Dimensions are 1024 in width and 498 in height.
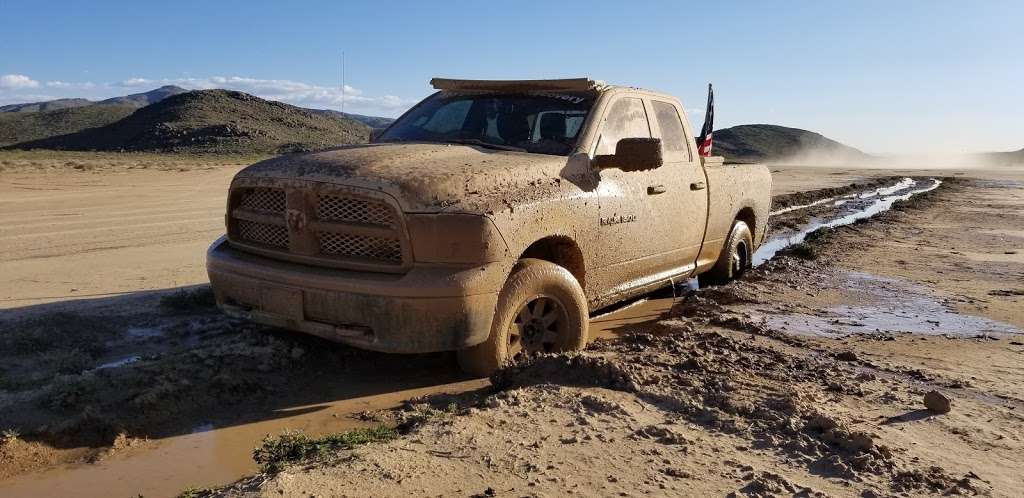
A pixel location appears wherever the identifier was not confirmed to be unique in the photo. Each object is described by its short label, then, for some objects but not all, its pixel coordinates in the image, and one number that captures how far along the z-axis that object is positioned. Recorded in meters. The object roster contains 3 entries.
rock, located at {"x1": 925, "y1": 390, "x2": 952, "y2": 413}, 4.20
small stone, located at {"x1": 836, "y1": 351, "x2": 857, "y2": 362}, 5.19
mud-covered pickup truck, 4.14
